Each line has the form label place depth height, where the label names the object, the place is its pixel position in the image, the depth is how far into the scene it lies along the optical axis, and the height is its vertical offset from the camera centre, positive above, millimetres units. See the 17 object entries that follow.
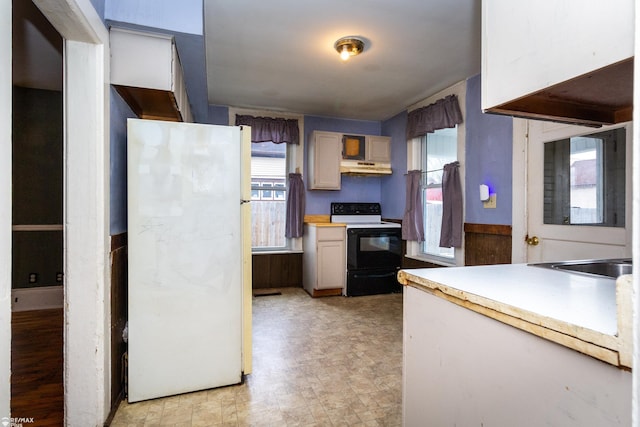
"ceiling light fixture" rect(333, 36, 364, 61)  2600 +1296
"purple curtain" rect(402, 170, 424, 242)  4156 -4
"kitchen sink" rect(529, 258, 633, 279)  1347 -228
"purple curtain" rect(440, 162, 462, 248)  3502 +28
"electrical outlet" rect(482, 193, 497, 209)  3115 +72
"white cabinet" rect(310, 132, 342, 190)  4453 +662
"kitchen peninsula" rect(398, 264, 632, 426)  659 -346
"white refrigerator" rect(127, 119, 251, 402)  1965 -290
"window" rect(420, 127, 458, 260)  3846 +365
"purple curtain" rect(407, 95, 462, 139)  3510 +1043
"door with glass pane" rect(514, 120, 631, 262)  2096 +124
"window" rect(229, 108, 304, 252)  4590 +272
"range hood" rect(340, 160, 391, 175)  4557 +578
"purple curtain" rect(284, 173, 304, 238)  4543 +64
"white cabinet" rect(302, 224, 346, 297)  4180 -634
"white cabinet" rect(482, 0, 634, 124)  736 +380
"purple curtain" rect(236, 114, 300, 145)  4355 +1073
